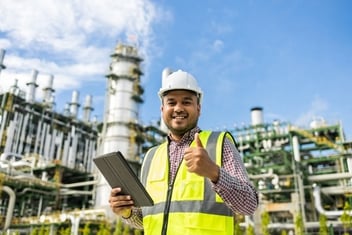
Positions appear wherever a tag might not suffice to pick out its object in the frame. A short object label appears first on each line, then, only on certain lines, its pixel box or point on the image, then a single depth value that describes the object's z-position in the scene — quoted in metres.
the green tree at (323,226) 15.44
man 1.54
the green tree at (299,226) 16.18
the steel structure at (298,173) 20.52
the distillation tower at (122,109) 22.86
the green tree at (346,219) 15.72
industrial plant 20.17
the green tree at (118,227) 17.70
